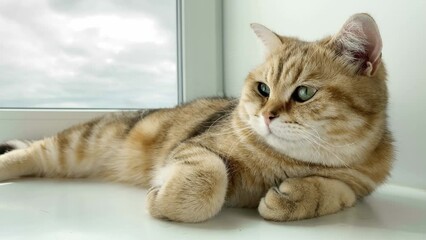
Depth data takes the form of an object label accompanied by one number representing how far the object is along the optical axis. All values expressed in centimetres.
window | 75
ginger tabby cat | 42
